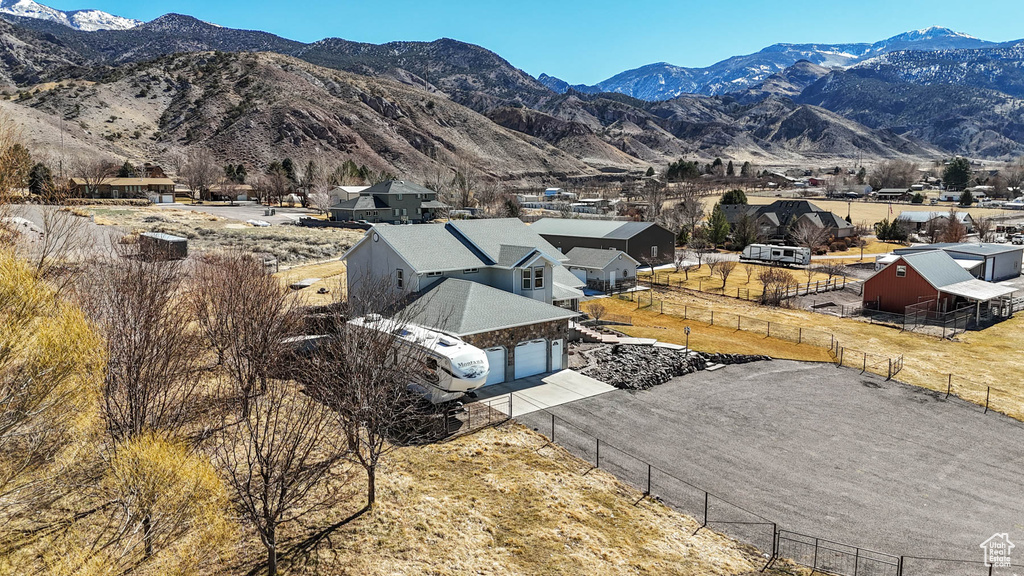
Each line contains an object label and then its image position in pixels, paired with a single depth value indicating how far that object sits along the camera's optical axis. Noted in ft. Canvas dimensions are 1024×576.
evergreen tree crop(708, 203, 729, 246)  255.09
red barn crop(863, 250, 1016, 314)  139.64
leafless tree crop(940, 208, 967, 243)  252.21
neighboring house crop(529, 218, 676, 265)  198.59
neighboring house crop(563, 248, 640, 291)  170.09
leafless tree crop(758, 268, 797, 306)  158.13
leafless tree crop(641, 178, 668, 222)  318.16
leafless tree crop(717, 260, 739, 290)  176.96
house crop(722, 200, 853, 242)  271.08
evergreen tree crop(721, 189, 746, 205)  327.26
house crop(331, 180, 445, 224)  287.89
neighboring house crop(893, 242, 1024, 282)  172.04
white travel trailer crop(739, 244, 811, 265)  217.97
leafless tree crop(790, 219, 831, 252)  244.42
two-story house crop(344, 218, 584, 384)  85.25
